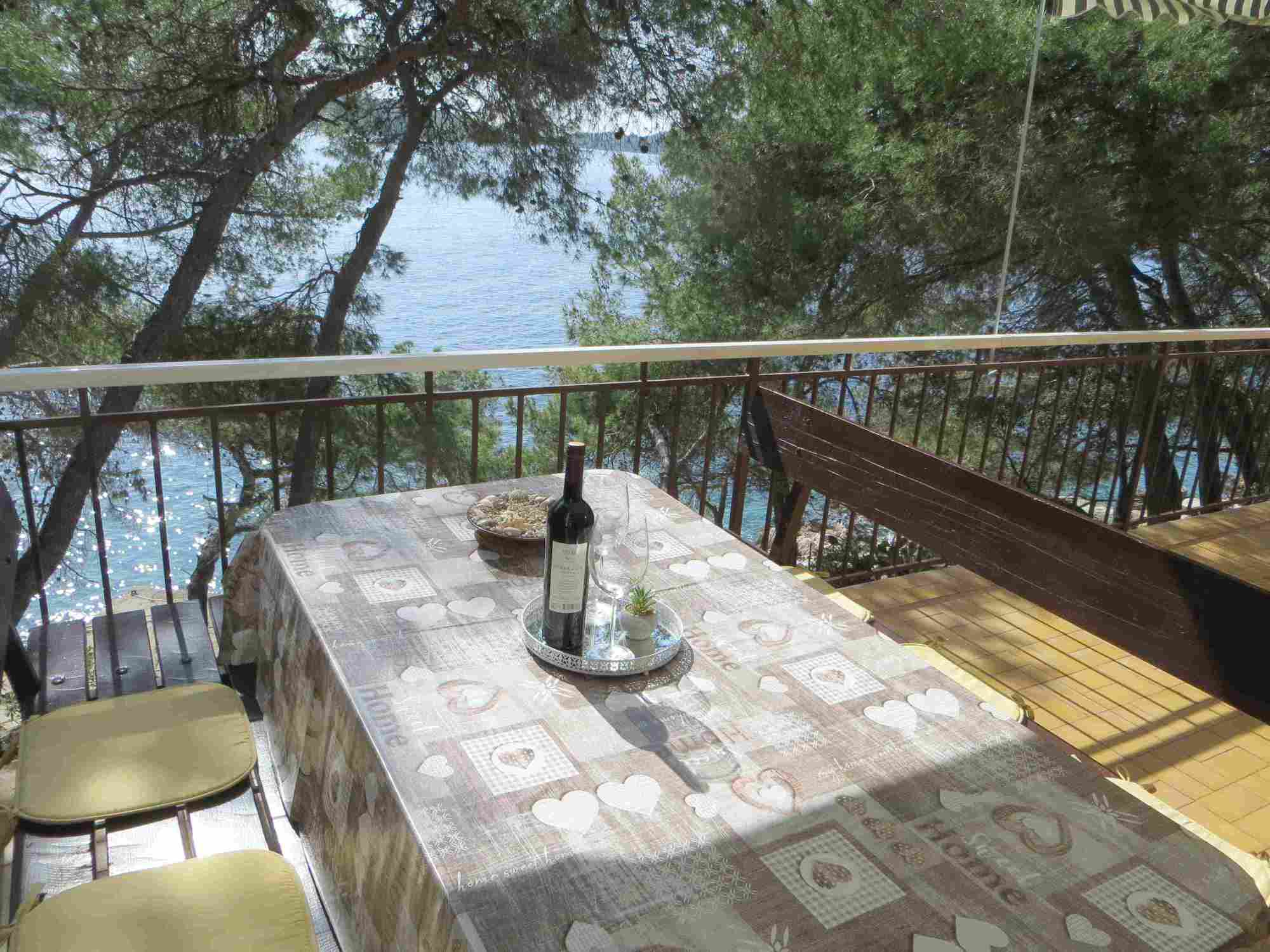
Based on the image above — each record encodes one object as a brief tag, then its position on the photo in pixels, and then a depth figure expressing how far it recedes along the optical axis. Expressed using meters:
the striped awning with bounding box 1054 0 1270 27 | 3.97
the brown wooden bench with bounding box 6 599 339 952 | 1.28
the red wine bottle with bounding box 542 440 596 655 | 1.18
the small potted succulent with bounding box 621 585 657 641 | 1.25
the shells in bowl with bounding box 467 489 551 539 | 1.58
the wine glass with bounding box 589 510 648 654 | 1.26
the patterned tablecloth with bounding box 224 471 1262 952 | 0.86
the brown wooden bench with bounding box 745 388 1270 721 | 1.30
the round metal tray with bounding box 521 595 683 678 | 1.22
